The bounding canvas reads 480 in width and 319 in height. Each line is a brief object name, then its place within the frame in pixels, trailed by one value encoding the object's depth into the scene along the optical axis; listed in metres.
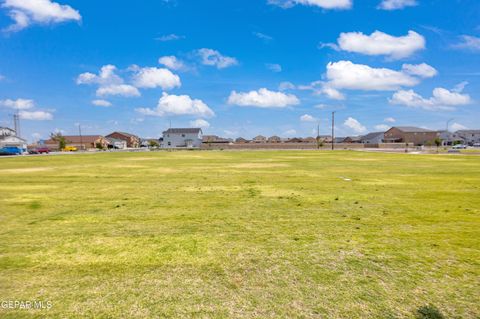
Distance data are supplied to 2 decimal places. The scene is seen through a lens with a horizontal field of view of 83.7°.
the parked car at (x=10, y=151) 66.88
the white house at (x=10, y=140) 89.50
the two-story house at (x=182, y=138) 131.62
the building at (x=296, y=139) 155.44
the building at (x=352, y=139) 161.74
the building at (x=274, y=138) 177.75
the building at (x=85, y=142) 120.94
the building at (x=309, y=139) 152.74
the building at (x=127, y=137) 151.38
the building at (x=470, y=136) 147.77
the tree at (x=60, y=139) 101.07
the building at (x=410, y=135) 131.00
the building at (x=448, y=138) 133.01
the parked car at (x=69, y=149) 98.51
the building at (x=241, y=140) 170.77
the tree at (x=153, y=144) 133.06
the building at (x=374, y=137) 143.55
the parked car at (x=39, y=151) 70.74
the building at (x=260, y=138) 182.45
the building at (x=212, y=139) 143.32
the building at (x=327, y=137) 168.43
